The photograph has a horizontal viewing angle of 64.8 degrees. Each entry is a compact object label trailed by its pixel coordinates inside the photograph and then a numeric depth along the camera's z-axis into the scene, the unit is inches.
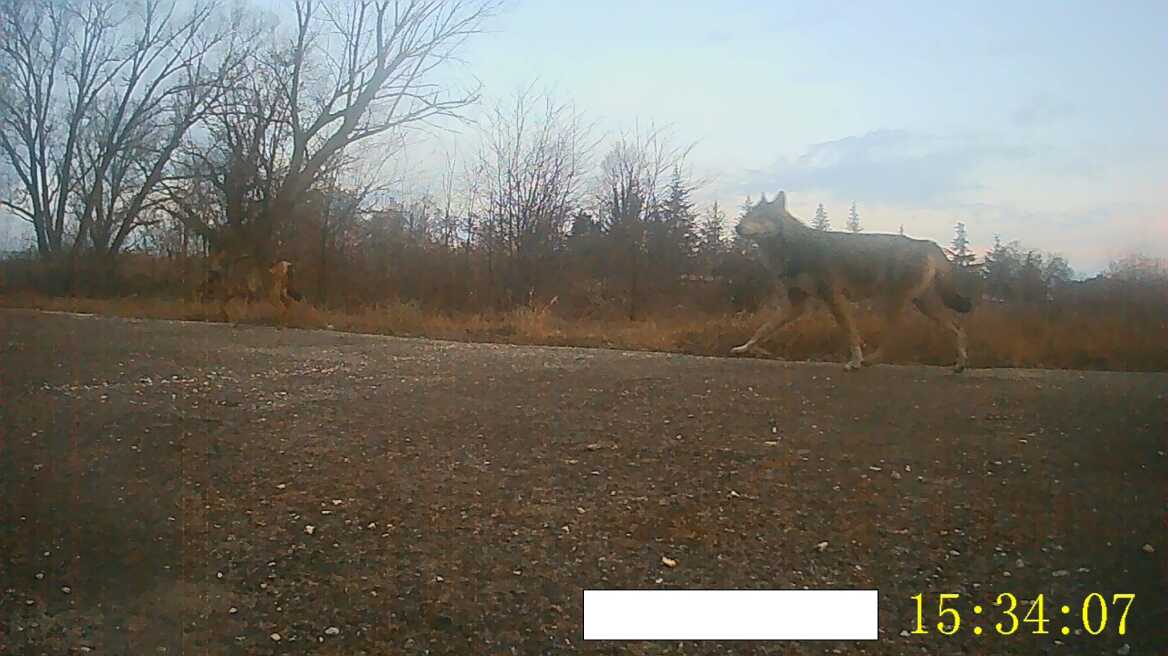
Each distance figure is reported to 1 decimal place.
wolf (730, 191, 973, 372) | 296.8
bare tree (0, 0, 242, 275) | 933.2
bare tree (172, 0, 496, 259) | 808.9
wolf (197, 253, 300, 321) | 686.5
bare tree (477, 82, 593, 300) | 822.5
